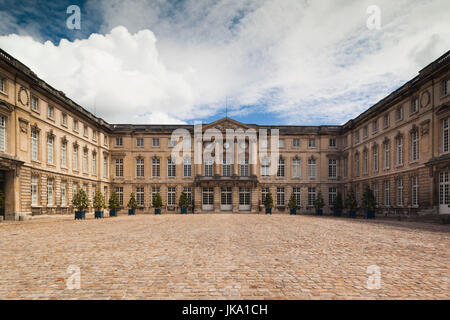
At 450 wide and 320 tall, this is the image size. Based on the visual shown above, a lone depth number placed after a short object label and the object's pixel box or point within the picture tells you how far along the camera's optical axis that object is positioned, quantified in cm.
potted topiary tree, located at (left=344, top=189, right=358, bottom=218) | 3266
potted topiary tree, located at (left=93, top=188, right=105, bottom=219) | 2948
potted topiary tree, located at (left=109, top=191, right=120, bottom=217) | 3322
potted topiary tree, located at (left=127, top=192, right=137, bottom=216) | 3747
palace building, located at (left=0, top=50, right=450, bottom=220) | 2245
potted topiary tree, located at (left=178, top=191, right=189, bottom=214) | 3922
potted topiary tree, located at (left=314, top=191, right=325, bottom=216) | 3944
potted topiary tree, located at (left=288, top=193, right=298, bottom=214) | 3936
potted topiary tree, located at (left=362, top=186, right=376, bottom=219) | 2875
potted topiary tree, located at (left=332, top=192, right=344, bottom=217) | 3732
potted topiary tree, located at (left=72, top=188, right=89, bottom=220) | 2611
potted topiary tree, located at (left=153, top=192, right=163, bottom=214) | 3884
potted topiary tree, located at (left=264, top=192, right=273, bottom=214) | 3894
